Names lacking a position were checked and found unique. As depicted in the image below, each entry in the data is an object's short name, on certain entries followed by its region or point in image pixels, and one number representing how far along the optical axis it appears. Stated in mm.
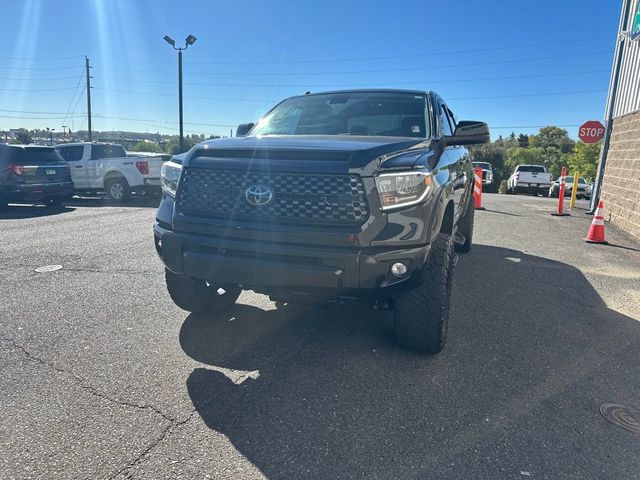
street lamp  19797
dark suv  10797
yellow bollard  12110
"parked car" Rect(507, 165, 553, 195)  23953
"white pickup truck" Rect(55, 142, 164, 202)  12695
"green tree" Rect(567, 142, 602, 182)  41469
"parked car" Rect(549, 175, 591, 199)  23036
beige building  8586
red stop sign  12164
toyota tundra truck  2562
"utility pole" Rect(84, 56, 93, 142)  38656
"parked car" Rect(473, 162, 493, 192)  22894
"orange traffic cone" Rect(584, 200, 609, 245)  7617
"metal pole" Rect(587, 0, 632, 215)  10742
